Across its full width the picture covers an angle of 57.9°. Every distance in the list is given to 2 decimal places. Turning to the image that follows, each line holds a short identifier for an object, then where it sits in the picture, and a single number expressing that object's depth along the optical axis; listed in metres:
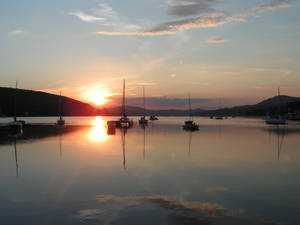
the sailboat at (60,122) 111.29
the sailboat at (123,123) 102.12
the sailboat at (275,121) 118.74
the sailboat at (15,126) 70.66
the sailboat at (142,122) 126.44
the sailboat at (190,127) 81.68
